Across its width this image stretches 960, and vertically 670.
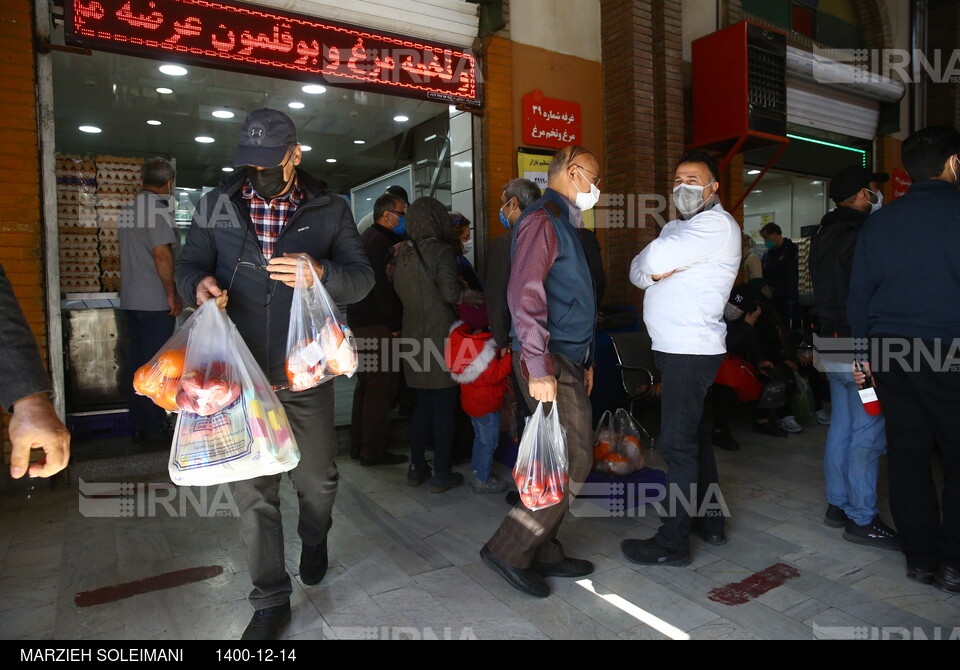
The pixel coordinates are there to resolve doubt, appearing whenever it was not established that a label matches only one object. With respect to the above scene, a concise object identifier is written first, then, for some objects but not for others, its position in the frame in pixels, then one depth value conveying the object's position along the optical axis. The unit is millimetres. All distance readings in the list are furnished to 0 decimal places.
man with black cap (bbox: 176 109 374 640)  2354
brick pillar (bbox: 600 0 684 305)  5855
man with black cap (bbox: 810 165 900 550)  3225
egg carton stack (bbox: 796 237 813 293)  9281
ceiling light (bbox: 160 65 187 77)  6030
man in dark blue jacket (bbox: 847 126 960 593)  2682
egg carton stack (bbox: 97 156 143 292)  4844
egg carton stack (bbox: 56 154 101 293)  4695
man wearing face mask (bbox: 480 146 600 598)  2582
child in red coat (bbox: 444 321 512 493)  3914
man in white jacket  2877
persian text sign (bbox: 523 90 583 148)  5605
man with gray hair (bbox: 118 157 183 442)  4516
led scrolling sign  3807
